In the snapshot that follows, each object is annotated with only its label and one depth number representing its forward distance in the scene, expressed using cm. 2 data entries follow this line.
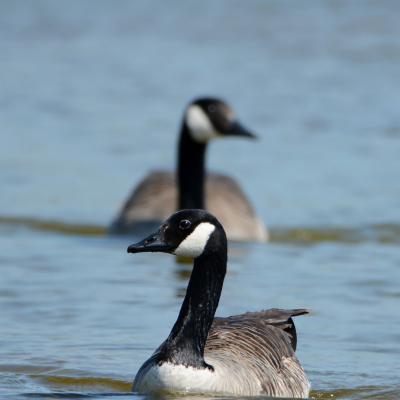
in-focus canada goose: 1595
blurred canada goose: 3137
